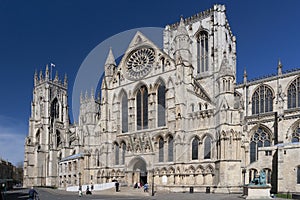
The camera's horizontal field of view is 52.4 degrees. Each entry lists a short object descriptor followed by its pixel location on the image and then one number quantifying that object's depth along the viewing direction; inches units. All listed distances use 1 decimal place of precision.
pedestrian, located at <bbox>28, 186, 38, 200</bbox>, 673.3
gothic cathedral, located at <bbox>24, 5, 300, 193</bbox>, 1344.7
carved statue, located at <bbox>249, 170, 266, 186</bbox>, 963.2
